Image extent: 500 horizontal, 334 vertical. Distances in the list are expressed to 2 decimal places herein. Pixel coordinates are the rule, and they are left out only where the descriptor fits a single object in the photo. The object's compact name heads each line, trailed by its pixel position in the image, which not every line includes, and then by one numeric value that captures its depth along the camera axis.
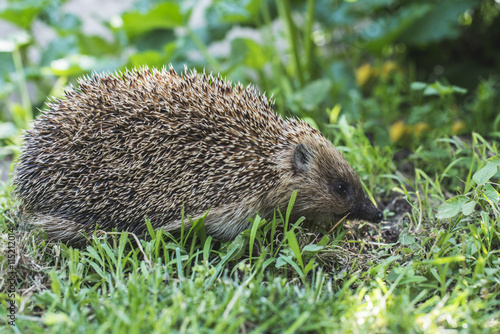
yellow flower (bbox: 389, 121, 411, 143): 6.15
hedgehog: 3.57
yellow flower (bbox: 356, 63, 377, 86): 7.61
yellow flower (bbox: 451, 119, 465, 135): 5.60
